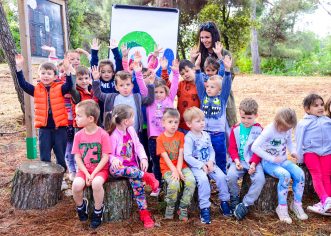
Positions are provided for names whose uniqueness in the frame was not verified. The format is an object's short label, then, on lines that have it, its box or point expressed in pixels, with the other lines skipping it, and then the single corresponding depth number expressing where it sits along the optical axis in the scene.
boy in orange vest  4.27
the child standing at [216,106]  4.10
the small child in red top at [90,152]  3.60
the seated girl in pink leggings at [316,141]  4.11
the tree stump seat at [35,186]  3.97
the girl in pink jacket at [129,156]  3.67
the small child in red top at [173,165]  3.70
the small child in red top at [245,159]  3.79
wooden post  4.73
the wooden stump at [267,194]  3.91
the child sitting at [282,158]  3.77
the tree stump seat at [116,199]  3.69
